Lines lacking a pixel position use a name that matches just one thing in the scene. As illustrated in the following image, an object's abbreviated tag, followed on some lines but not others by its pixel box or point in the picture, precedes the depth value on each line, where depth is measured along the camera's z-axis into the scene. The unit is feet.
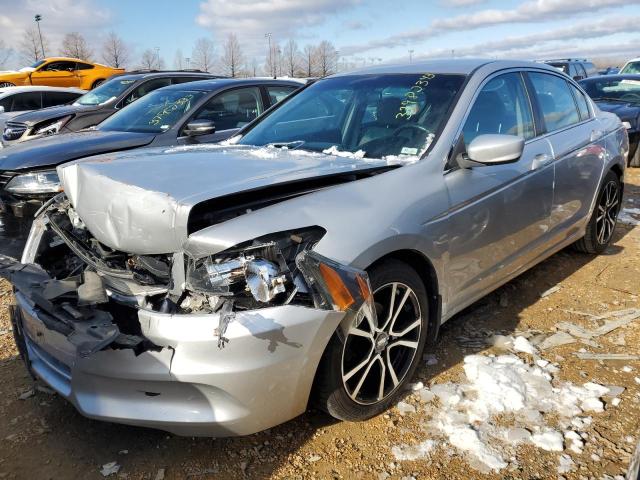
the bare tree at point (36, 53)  156.46
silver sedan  7.05
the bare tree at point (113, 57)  164.66
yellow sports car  61.21
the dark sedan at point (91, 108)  24.71
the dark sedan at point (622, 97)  29.48
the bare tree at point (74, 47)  157.48
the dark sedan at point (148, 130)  15.20
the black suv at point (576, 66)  56.08
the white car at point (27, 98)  40.24
